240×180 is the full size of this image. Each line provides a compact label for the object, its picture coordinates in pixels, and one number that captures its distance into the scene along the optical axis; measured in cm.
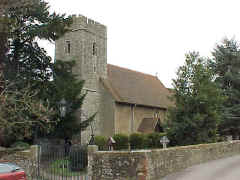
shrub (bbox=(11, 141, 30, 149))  2295
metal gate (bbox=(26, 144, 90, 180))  1455
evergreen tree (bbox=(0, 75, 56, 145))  1465
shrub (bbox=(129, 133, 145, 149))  2880
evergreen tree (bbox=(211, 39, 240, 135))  3083
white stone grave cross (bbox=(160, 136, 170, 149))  1995
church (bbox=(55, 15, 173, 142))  3117
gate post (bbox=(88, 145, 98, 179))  1438
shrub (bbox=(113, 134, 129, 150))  2791
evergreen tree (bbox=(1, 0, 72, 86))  2219
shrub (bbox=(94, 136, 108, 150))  2714
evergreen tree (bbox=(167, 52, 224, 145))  2359
